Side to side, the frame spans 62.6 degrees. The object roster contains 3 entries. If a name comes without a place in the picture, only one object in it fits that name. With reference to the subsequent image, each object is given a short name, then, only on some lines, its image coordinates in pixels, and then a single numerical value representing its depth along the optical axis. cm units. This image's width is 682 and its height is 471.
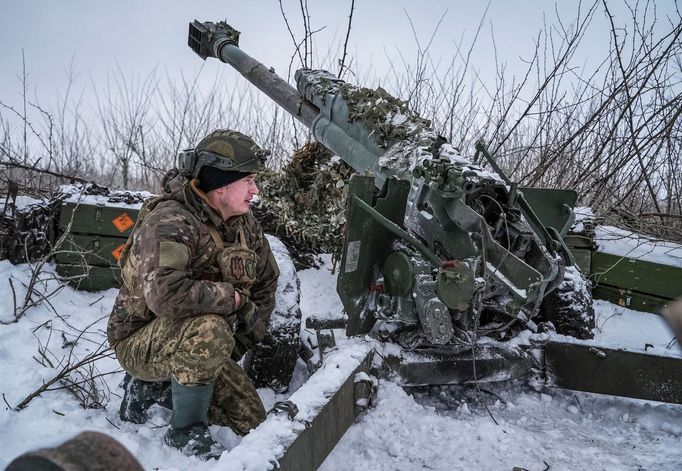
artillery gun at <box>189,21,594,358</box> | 276
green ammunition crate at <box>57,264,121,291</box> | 461
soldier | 244
